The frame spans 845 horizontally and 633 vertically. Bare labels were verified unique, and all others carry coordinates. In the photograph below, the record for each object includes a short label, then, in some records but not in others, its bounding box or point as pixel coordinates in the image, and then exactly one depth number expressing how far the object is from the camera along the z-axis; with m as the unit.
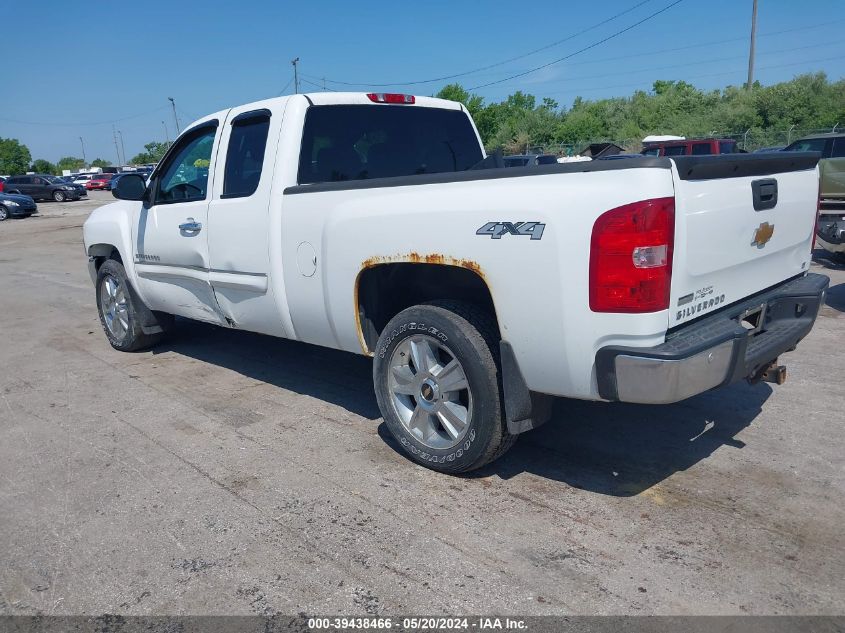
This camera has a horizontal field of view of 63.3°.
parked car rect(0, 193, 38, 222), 28.98
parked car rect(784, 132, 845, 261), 7.99
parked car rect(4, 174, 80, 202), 39.62
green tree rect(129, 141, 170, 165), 98.22
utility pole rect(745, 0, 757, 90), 37.22
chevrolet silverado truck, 2.83
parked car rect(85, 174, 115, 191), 54.49
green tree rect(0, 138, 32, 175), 86.28
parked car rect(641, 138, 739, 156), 17.33
